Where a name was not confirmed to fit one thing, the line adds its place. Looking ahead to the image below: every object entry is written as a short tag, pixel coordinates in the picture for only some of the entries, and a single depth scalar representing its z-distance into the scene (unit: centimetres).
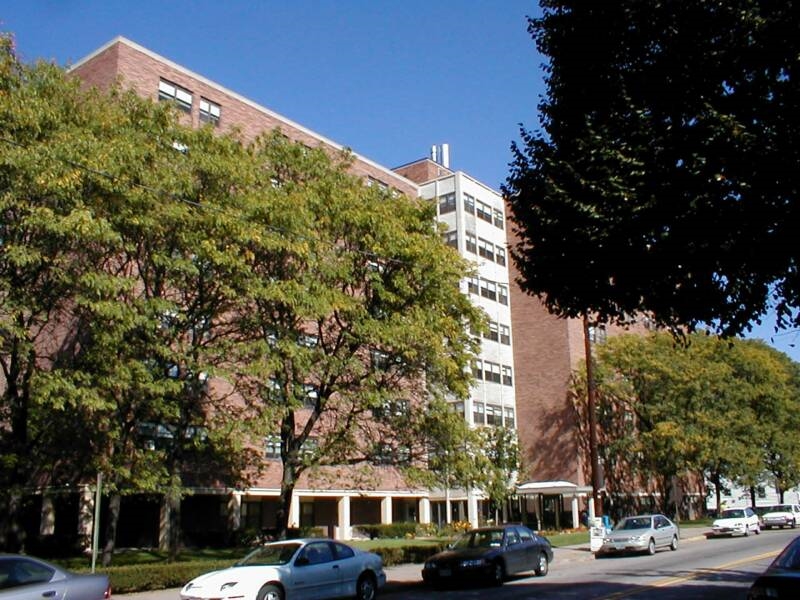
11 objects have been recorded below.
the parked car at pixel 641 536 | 2761
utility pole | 3091
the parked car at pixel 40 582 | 1090
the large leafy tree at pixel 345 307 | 2152
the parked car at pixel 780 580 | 937
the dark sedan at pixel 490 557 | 1873
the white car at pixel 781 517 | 4540
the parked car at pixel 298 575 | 1388
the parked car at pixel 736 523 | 3806
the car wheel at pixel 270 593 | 1391
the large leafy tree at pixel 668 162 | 974
